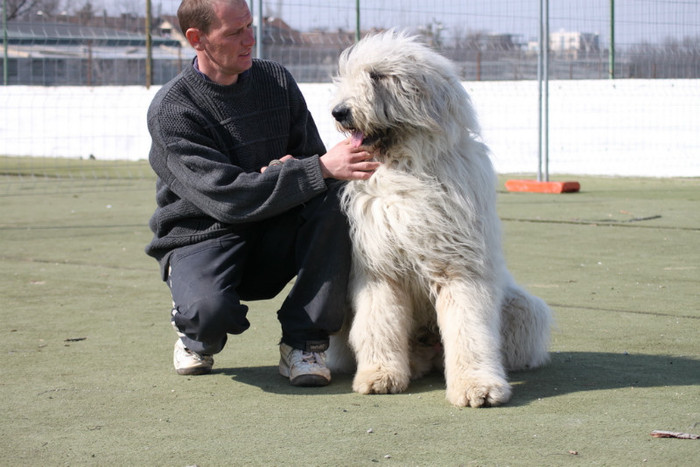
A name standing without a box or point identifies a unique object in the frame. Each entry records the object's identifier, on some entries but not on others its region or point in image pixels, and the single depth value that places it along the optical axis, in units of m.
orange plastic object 11.98
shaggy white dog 3.58
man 3.80
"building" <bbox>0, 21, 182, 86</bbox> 20.08
